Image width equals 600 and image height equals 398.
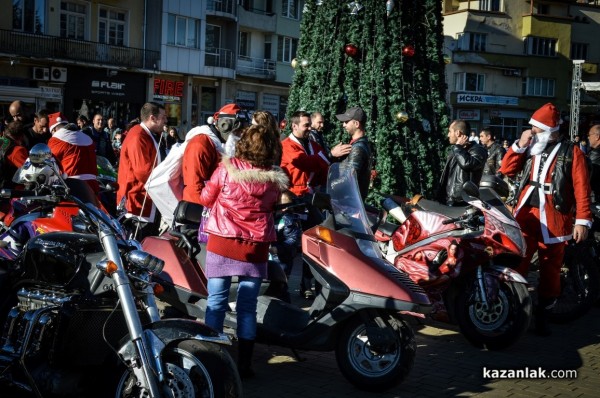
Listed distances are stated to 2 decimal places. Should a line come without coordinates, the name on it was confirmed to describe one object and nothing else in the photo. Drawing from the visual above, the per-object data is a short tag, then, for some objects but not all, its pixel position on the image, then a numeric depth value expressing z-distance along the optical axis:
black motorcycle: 3.90
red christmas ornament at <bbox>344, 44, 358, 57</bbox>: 10.69
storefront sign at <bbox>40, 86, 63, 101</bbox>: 32.59
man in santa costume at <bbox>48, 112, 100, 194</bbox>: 8.24
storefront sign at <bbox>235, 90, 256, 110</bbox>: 45.56
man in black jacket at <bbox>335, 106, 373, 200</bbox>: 8.34
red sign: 39.09
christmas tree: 10.66
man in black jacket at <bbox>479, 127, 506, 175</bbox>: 15.90
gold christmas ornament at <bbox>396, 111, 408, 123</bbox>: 10.53
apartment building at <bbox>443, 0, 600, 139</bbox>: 57.97
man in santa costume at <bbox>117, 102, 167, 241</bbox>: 7.58
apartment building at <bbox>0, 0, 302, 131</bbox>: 32.75
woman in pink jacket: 5.34
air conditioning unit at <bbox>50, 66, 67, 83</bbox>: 33.44
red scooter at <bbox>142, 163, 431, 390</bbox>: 5.34
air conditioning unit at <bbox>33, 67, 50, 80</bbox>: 32.66
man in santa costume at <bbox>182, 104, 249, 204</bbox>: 6.74
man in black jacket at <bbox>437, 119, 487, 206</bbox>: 8.27
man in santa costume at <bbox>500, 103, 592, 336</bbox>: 7.45
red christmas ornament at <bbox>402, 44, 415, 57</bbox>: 10.71
